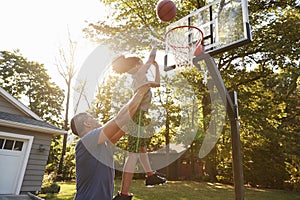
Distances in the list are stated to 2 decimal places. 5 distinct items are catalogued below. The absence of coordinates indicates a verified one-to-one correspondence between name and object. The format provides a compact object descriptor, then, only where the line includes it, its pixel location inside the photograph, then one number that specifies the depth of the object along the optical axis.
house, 8.90
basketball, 3.76
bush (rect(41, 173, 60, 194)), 10.40
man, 2.00
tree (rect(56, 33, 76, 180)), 19.22
